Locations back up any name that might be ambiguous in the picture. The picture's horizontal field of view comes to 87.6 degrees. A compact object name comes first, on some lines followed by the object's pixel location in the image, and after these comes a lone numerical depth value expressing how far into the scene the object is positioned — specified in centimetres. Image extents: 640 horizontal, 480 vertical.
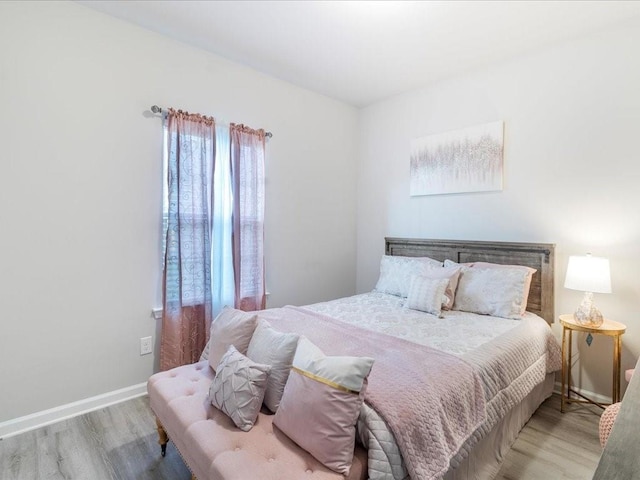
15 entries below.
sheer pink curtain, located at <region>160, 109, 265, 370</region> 254
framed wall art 297
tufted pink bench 113
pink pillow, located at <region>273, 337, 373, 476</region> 116
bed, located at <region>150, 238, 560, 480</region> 126
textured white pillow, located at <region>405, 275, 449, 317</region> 254
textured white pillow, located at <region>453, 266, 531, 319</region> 248
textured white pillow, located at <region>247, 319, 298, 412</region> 147
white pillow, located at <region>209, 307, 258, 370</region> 178
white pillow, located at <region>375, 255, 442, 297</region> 304
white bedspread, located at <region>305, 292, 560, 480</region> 122
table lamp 219
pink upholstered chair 147
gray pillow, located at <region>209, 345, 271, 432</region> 136
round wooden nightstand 219
